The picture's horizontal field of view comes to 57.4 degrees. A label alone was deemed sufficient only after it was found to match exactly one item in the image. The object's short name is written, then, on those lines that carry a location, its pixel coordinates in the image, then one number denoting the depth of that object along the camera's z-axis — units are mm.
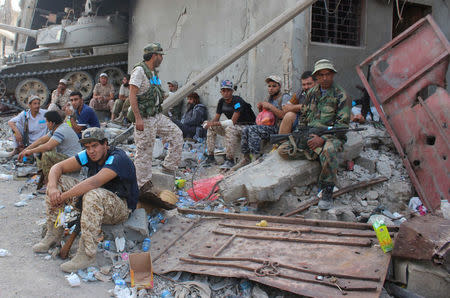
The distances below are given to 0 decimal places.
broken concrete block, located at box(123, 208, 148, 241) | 4020
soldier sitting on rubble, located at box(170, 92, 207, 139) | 8180
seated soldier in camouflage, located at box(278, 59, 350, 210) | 4719
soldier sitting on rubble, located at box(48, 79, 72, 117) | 9688
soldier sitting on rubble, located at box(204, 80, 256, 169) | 6507
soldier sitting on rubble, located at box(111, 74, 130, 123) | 10805
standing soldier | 5105
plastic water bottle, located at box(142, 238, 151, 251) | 3977
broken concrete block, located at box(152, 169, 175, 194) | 5590
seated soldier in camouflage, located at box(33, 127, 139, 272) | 3529
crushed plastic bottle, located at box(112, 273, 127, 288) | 3297
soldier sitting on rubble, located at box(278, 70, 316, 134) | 5527
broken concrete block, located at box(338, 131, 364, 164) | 5355
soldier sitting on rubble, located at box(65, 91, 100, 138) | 7105
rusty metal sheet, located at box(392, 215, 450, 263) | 2891
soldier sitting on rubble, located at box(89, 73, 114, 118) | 11594
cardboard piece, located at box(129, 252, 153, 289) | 3297
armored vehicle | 12523
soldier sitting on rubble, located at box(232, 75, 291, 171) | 6008
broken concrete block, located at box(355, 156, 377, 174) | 5488
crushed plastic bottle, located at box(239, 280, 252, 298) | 3190
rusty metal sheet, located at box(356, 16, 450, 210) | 4766
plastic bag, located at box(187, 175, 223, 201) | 5657
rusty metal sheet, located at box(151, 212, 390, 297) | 2977
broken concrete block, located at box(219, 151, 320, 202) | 4961
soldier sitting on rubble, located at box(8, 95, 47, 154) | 7262
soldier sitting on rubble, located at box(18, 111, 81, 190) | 5664
